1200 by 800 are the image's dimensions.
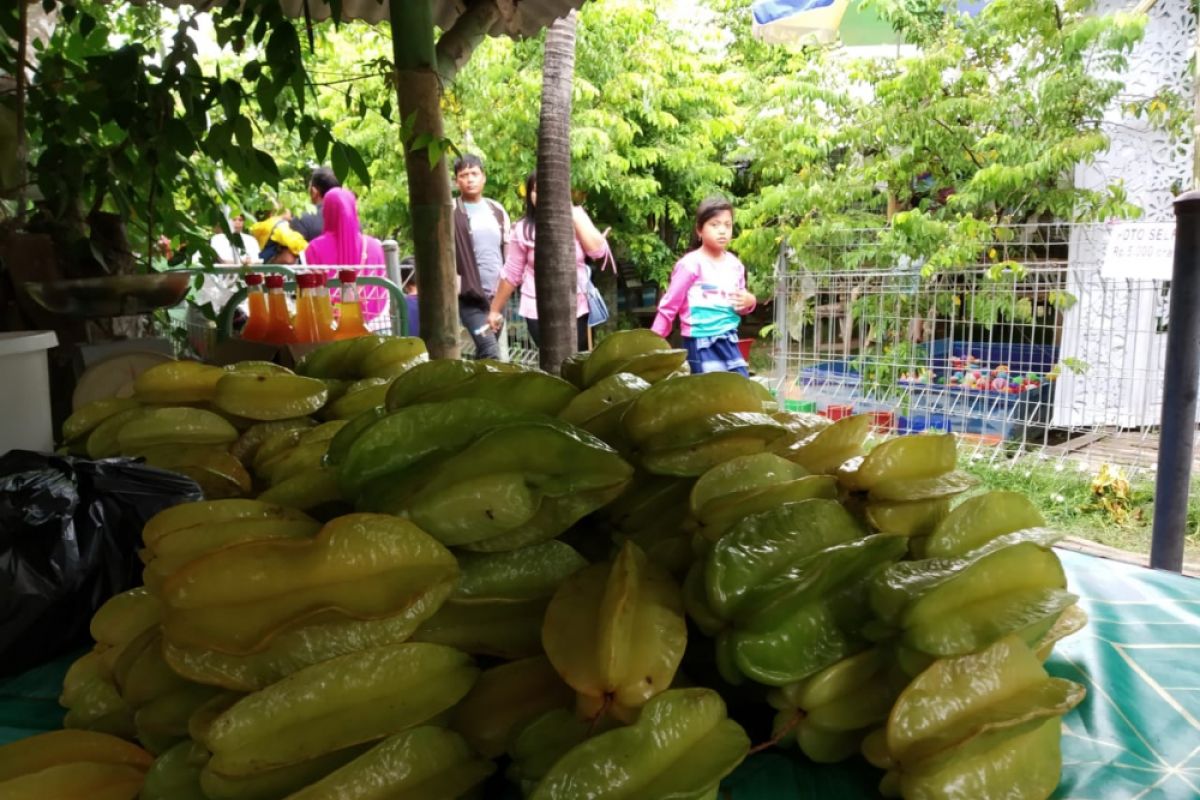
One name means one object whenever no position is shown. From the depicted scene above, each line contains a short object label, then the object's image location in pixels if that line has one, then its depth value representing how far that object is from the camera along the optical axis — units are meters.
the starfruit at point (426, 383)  1.04
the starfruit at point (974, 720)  0.76
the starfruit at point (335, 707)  0.70
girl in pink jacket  5.30
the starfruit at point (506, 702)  0.80
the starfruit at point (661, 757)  0.69
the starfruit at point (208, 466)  1.28
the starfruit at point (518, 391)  1.02
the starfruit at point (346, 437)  0.93
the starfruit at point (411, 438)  0.90
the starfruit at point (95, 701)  0.91
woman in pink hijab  5.47
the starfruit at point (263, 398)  1.28
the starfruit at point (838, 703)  0.79
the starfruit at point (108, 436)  1.39
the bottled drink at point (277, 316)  2.65
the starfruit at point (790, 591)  0.78
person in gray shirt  5.73
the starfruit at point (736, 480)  0.89
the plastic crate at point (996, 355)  5.30
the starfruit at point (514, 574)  0.85
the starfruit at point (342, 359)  1.46
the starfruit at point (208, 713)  0.71
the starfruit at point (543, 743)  0.74
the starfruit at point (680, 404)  0.97
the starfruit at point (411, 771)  0.71
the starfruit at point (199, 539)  0.83
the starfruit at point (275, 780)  0.71
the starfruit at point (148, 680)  0.81
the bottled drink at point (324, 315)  2.71
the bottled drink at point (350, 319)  2.77
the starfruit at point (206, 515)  0.88
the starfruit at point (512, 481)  0.84
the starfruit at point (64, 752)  0.80
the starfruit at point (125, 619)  0.91
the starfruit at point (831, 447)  1.03
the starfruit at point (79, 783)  0.75
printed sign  3.92
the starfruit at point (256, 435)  1.30
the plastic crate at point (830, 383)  5.61
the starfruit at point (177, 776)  0.75
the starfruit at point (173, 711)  0.79
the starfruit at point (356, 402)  1.31
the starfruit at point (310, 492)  0.99
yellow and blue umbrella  7.61
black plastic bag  1.15
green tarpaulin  0.85
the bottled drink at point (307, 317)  2.68
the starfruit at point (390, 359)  1.43
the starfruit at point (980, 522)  0.89
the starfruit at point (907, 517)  0.92
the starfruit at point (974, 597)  0.76
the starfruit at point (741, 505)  0.88
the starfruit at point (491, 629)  0.84
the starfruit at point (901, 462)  0.95
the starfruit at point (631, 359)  1.19
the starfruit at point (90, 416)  1.45
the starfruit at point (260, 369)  1.32
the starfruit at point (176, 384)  1.36
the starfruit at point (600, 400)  1.03
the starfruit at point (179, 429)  1.29
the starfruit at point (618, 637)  0.74
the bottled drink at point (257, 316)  2.69
